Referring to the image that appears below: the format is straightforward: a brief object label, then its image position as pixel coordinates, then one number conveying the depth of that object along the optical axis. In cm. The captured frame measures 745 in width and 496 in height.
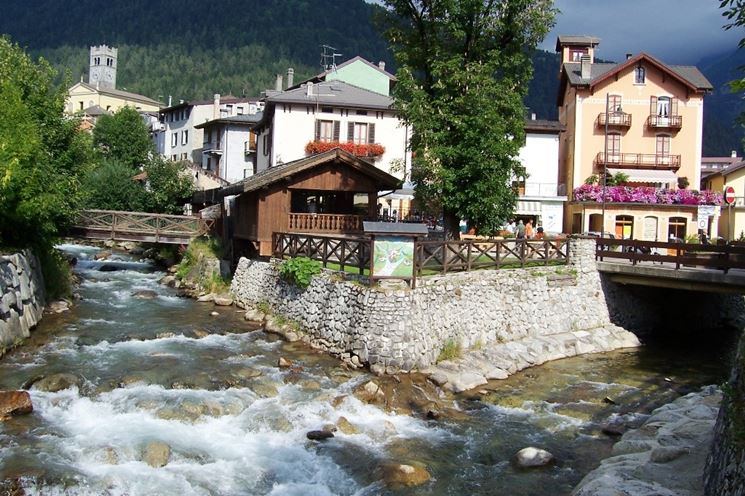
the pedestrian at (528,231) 3262
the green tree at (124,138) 6962
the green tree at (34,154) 2044
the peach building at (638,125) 4662
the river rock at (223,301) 2700
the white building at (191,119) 6856
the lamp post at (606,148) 4134
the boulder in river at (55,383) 1489
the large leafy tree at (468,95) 2423
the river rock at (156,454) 1211
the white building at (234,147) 5550
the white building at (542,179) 4503
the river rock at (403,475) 1204
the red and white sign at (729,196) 3935
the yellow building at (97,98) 12194
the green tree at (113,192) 4509
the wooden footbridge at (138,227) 3247
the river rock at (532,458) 1310
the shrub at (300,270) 2203
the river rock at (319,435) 1379
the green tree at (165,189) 4569
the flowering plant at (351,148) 4153
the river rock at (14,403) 1341
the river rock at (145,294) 2739
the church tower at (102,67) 16788
